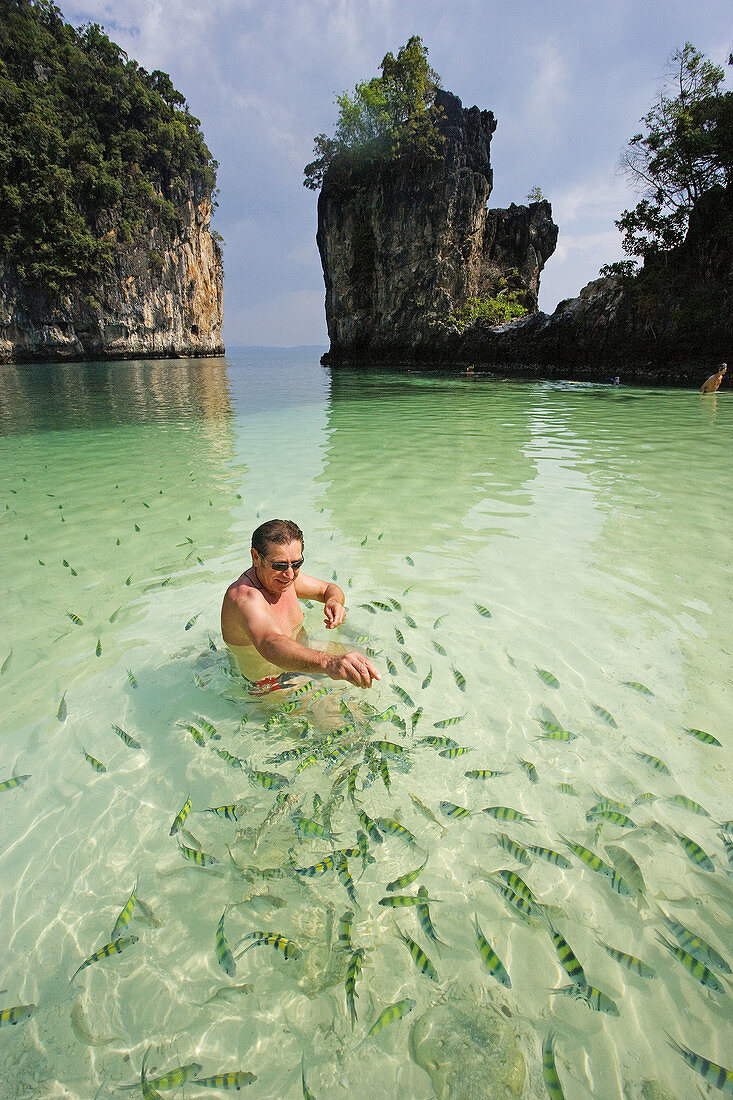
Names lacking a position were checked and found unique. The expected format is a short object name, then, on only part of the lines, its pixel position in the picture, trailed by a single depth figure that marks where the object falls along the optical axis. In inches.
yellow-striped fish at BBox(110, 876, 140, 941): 83.0
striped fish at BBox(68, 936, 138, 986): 76.9
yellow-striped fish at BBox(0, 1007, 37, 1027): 71.8
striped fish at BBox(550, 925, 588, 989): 70.4
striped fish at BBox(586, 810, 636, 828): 97.7
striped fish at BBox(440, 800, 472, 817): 99.9
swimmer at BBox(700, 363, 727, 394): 748.0
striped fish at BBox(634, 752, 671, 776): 109.4
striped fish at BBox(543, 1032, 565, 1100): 60.2
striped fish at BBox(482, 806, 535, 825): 98.2
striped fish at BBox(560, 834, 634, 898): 84.4
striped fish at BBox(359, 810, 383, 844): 94.6
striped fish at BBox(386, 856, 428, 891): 87.6
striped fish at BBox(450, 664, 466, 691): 139.3
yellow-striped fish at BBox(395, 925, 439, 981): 74.3
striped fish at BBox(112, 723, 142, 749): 124.5
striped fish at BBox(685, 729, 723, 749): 115.0
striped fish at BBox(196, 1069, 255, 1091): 67.2
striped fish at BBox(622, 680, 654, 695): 133.9
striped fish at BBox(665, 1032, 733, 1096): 63.7
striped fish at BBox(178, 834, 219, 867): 91.5
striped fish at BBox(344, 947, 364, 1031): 72.3
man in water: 118.6
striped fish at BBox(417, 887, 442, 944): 81.2
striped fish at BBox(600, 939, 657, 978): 77.4
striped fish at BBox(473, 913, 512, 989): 73.7
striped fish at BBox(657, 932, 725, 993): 73.3
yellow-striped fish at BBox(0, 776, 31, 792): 109.7
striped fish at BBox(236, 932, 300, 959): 79.8
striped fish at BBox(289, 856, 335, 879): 87.6
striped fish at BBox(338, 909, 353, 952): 81.0
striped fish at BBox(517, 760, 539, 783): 111.9
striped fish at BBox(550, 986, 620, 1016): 73.8
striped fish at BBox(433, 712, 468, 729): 124.5
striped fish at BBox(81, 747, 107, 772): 117.4
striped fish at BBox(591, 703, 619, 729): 125.7
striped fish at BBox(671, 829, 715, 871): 89.1
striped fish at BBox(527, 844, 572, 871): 92.2
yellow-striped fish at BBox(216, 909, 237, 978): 78.4
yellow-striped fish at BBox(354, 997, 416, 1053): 70.1
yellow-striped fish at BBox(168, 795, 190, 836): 96.9
